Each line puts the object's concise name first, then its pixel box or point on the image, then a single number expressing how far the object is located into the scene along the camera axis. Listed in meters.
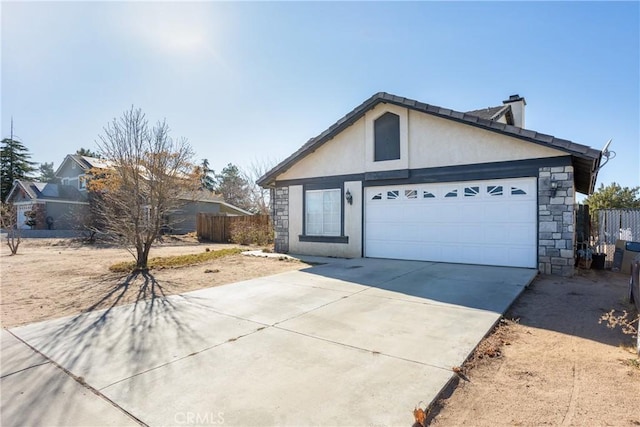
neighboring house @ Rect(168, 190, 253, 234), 26.33
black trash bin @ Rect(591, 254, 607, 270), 9.52
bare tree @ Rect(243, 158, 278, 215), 31.20
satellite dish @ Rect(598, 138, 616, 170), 7.77
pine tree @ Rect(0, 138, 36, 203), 36.47
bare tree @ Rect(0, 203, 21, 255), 13.52
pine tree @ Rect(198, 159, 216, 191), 47.31
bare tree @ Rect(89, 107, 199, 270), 9.16
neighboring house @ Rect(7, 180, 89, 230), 25.48
